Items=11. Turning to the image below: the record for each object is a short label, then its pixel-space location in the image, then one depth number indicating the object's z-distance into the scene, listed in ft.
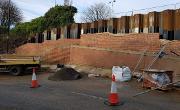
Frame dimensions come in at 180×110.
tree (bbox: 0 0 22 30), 65.02
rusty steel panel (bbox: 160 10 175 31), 25.82
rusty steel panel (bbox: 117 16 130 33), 30.21
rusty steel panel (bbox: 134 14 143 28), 28.55
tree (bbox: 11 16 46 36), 52.10
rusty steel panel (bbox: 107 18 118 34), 31.89
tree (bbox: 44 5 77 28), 52.41
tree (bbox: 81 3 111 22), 95.47
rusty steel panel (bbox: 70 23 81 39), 36.28
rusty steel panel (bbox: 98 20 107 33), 33.43
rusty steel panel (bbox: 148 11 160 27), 26.93
